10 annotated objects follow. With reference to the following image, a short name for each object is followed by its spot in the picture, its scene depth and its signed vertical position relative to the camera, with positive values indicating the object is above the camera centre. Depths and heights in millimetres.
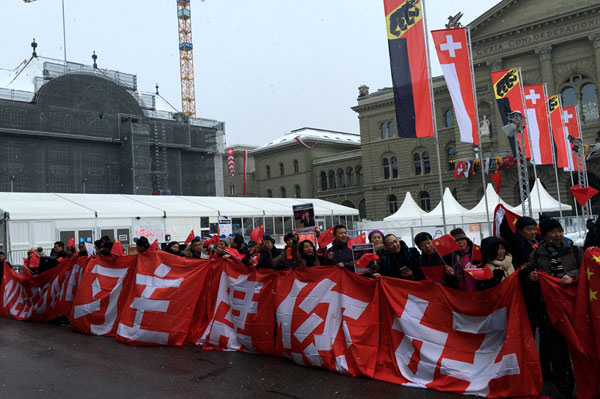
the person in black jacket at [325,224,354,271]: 7652 -196
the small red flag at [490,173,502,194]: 24702 +2162
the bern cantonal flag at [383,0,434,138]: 12812 +3958
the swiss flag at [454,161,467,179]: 49969 +5485
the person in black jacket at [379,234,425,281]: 6488 -388
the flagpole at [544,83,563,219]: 23892 +3856
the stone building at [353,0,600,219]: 44094 +12787
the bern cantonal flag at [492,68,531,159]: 20016 +5118
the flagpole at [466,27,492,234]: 16108 +4536
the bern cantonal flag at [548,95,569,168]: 25234 +4336
